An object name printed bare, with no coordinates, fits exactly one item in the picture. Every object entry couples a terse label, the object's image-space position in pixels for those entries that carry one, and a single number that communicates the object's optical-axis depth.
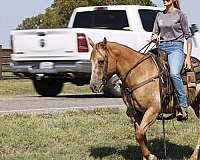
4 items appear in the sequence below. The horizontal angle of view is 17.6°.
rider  9.12
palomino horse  8.52
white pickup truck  17.27
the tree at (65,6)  65.57
